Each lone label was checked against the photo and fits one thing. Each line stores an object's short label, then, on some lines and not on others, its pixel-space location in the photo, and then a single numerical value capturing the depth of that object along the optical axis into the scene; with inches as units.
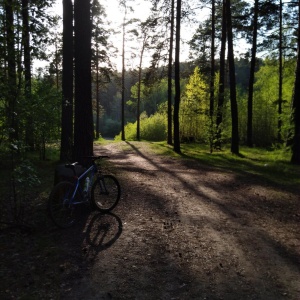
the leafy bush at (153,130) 1483.8
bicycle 223.1
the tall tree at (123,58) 1263.0
